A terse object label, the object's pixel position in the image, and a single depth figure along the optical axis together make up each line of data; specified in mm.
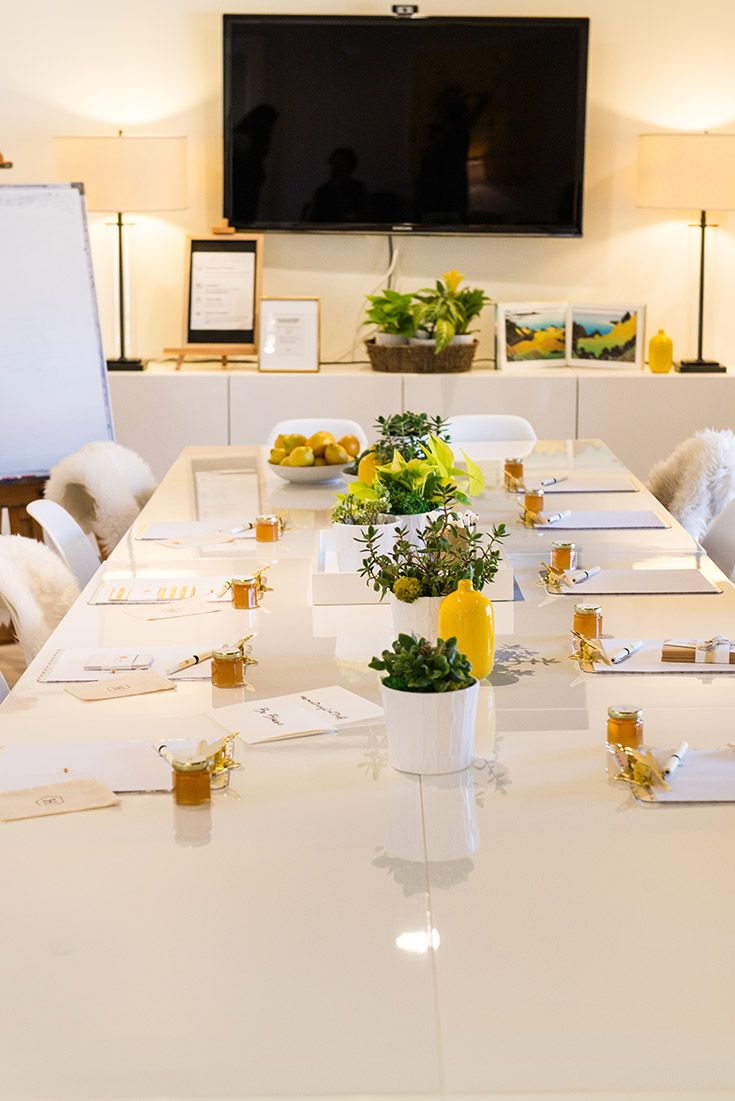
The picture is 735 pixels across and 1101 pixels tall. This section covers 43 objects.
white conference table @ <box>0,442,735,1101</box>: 1090
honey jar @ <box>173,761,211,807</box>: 1581
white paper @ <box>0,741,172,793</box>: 1656
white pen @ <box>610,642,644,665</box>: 2125
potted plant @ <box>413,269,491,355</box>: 5551
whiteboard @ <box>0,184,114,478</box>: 4957
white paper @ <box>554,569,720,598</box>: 2627
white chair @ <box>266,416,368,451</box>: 4891
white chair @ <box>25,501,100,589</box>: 3346
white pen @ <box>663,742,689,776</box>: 1636
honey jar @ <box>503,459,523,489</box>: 3847
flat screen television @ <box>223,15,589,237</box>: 5746
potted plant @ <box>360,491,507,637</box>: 2100
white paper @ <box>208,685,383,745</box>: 1844
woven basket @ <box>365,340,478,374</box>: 5625
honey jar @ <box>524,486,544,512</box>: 3420
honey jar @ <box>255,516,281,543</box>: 3156
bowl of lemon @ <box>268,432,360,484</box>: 3797
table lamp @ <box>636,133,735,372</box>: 5500
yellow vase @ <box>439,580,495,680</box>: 1986
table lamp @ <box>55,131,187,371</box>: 5480
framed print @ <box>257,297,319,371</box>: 5742
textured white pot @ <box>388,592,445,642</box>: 2107
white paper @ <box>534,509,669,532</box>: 3287
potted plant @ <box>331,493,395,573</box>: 2635
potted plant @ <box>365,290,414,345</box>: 5621
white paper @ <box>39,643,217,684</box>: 2105
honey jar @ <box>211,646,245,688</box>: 2039
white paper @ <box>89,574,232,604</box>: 2617
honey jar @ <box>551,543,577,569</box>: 2762
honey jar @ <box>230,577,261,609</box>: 2521
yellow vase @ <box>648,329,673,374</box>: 5770
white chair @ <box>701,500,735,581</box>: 3482
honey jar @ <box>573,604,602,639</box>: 2238
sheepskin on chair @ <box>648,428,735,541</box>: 3865
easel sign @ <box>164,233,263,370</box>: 5832
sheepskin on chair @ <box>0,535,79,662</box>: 2600
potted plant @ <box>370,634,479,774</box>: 1640
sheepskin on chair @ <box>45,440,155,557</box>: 3891
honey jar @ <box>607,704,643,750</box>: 1733
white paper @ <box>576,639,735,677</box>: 2098
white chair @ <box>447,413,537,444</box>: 4910
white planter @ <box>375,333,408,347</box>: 5668
